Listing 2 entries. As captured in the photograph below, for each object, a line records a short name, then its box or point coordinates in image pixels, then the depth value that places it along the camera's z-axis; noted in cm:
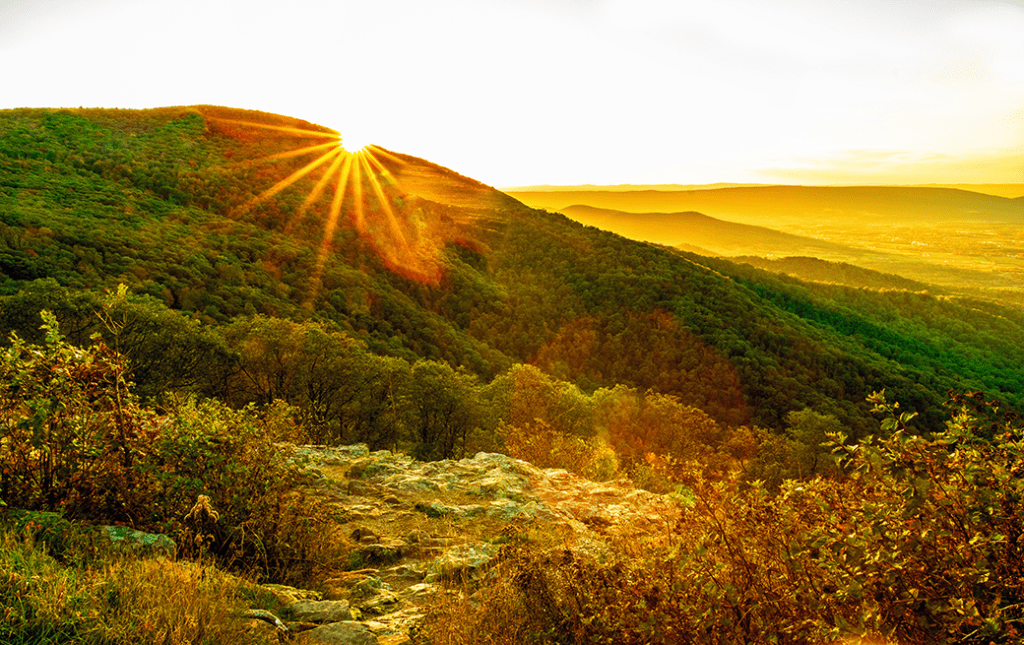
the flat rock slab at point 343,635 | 402
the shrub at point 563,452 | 1183
